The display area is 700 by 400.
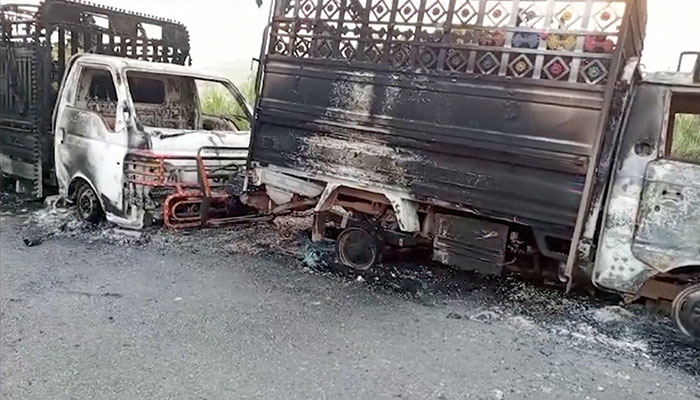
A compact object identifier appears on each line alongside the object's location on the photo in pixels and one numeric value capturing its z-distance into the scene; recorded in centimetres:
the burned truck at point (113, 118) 605
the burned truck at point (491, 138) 407
